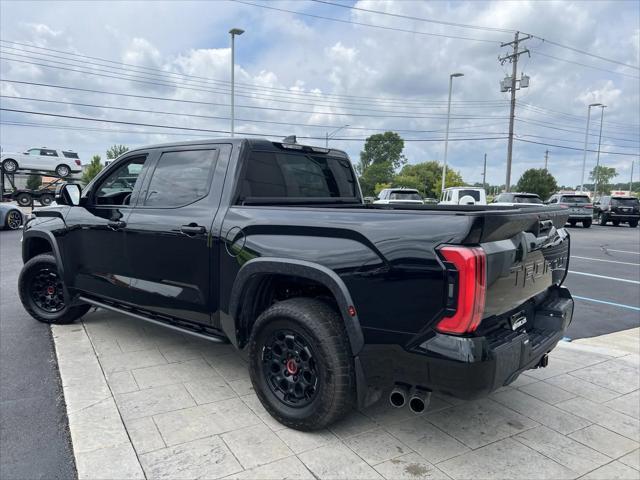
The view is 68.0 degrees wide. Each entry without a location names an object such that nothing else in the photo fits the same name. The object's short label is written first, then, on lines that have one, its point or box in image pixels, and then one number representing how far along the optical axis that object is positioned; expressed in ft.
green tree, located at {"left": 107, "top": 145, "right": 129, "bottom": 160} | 193.16
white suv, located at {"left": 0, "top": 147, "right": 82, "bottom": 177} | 74.97
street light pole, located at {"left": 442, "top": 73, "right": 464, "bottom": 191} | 111.96
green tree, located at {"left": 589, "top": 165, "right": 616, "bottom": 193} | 378.03
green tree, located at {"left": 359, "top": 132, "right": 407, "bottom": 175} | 318.24
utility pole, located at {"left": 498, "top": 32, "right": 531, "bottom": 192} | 95.40
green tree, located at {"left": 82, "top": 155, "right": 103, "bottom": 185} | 155.79
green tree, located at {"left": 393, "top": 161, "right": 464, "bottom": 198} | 266.77
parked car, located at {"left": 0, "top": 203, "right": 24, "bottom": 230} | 51.03
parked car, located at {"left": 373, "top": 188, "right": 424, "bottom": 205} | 68.17
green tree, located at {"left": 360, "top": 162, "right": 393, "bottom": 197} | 293.23
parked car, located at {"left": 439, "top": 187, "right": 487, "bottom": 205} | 64.75
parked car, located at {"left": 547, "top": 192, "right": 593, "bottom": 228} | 76.84
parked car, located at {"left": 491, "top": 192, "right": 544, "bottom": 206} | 66.23
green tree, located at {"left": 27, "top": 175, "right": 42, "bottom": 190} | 100.30
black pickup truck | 7.72
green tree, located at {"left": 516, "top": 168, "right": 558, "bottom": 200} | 199.62
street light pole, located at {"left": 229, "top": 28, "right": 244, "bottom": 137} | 72.32
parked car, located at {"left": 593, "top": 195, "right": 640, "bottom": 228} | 84.17
